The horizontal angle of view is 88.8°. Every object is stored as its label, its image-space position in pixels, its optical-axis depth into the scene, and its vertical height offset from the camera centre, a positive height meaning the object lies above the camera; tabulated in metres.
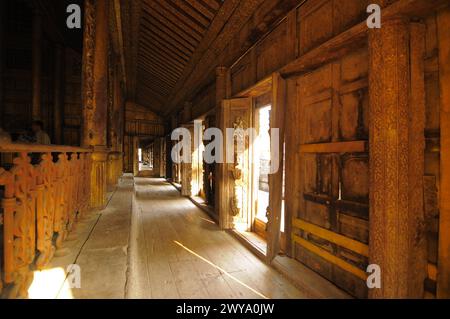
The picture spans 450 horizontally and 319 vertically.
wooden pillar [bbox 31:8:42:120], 7.31 +3.14
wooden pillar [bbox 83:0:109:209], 3.92 +1.25
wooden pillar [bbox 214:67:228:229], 4.29 +1.06
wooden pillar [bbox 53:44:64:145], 8.39 +2.42
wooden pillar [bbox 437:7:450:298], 1.46 -0.01
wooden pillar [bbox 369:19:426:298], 1.57 +0.02
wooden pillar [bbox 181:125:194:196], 7.80 -0.60
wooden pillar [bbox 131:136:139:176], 13.59 +0.33
